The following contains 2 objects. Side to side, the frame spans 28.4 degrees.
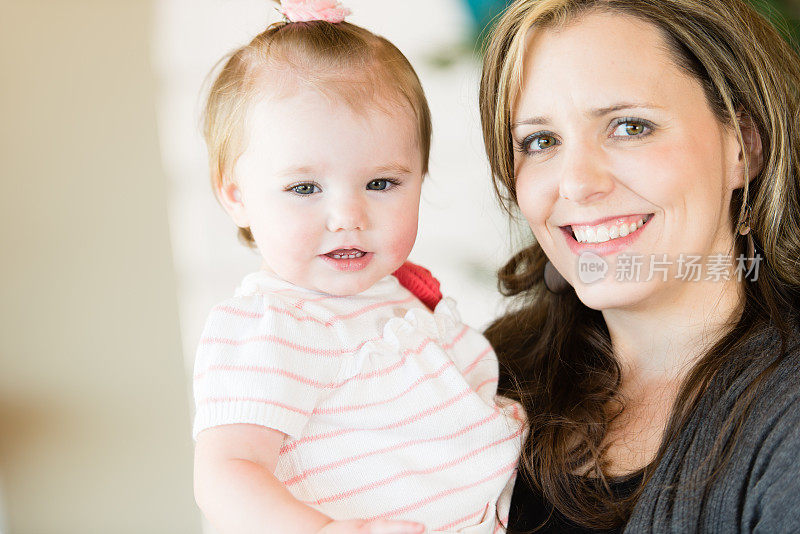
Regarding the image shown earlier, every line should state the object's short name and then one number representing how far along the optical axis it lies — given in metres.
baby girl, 0.91
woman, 0.97
